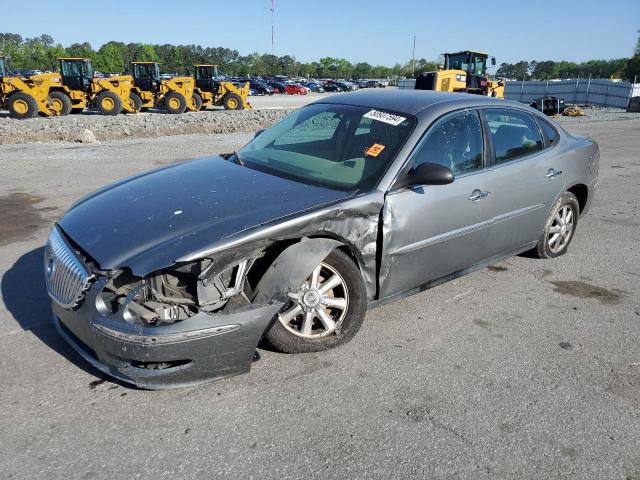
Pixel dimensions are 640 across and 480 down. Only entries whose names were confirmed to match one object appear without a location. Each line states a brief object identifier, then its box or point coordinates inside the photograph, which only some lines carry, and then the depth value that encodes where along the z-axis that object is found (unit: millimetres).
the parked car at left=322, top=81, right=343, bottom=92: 60281
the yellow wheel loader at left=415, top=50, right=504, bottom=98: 22481
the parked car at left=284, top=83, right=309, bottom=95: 51719
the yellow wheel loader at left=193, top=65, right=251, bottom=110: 25406
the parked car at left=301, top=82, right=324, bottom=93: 58594
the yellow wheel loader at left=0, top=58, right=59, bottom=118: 19312
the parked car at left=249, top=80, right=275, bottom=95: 49031
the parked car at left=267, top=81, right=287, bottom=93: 52562
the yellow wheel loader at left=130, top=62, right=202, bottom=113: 23141
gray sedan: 2717
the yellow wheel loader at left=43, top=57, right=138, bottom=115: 21422
